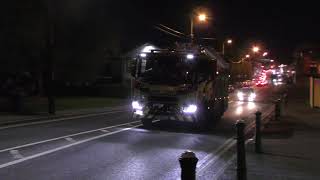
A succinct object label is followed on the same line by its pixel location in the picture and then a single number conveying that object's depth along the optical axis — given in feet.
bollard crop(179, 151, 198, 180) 19.97
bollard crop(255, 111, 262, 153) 46.68
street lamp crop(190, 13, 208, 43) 172.86
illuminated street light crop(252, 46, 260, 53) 415.23
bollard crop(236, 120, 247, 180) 31.22
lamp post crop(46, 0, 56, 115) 85.68
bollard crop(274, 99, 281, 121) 86.74
